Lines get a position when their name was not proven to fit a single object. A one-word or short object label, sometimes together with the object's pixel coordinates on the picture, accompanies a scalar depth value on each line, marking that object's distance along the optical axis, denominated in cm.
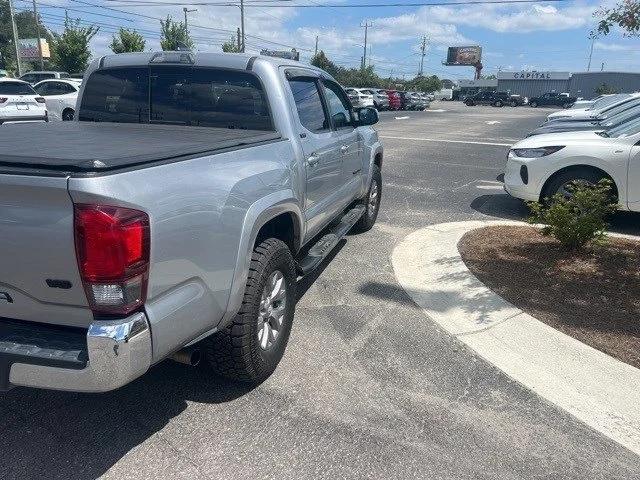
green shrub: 520
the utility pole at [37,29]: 4194
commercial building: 7756
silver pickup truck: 210
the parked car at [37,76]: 2372
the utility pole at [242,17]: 4116
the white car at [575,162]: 641
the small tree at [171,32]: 3894
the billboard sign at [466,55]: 11375
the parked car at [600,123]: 724
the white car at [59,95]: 1753
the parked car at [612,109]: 945
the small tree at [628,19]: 472
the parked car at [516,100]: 6222
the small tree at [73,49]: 3353
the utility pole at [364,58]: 8285
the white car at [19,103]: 1474
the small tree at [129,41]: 3428
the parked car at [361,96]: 3466
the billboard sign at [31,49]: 4628
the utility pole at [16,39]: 3219
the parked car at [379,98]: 3953
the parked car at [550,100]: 6270
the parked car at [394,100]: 4322
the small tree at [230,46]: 4631
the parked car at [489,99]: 6109
